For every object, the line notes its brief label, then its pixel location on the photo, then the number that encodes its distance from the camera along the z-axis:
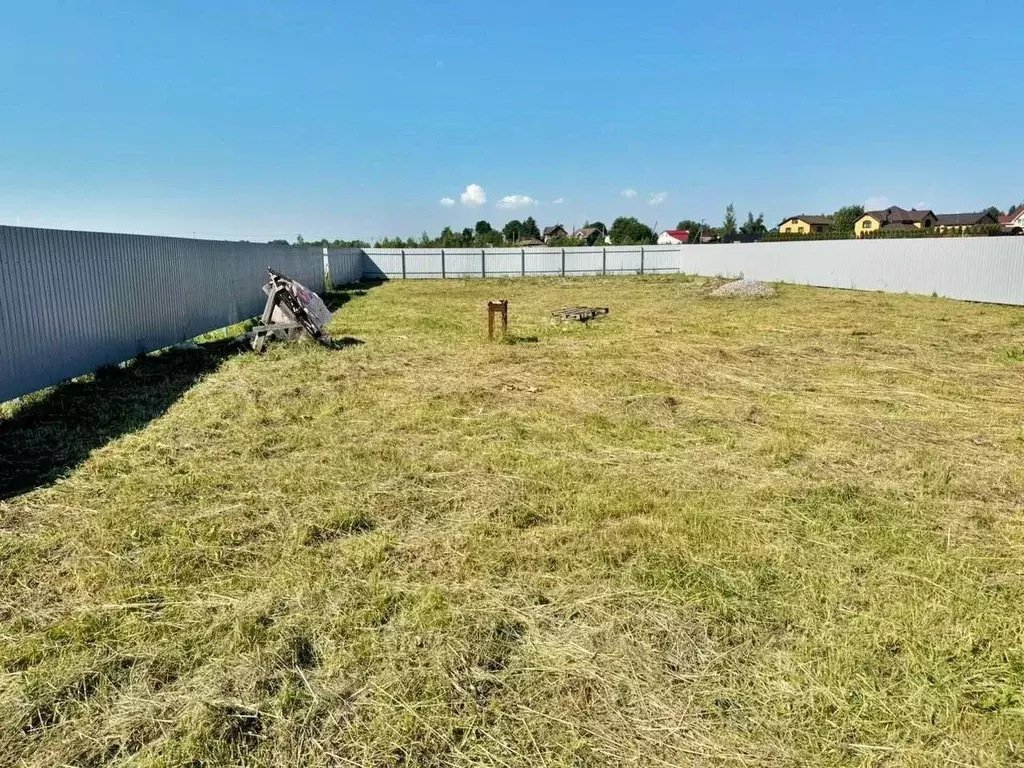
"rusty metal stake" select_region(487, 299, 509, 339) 10.07
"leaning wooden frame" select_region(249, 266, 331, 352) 9.20
